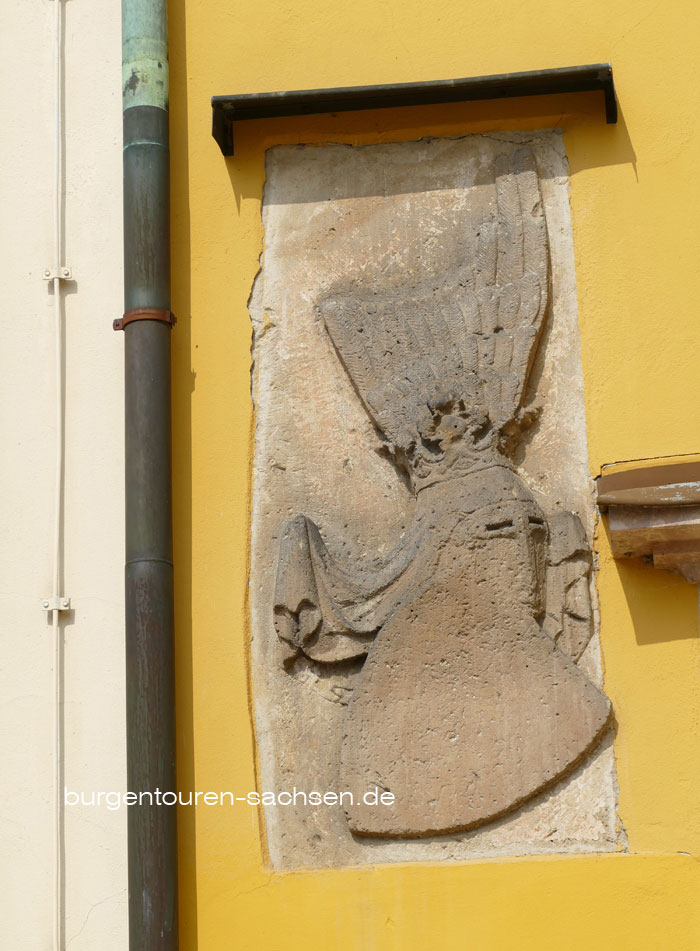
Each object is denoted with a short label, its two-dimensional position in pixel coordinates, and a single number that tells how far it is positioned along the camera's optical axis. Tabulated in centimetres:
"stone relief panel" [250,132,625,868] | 443
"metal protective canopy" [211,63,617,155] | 486
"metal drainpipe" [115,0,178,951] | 436
